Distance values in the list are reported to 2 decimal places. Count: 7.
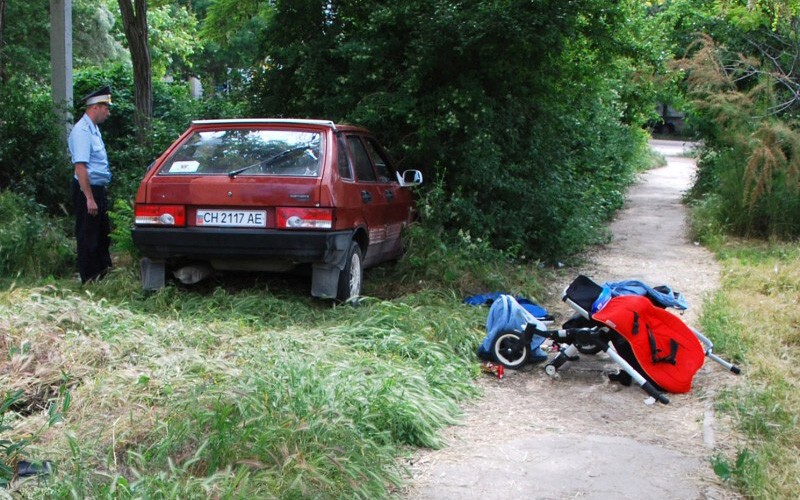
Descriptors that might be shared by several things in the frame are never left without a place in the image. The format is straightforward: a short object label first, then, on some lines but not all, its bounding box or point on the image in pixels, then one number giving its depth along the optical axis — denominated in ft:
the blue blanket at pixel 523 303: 27.08
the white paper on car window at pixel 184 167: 26.13
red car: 24.99
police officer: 28.76
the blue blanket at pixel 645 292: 23.20
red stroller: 21.15
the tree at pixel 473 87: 34.42
